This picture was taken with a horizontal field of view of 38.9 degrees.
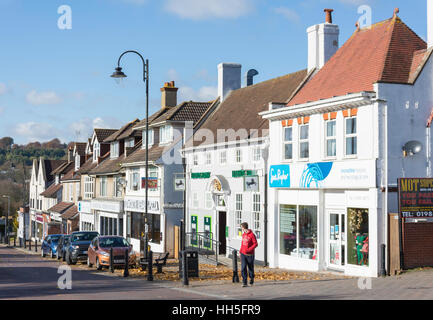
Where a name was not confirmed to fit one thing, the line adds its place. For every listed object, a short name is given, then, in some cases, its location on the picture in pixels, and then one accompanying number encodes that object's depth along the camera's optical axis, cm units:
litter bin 2105
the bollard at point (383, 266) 2027
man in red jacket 1794
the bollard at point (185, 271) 1917
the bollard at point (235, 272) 1961
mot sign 2038
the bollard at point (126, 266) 2306
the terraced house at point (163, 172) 3781
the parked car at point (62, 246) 3506
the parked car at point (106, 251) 2708
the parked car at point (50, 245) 3966
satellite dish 2064
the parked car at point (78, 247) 3158
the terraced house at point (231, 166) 2795
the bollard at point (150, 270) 2136
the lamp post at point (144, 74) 2578
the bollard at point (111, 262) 2529
